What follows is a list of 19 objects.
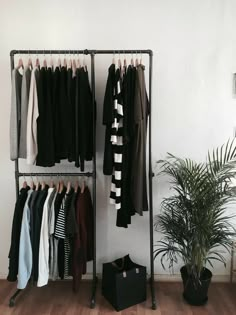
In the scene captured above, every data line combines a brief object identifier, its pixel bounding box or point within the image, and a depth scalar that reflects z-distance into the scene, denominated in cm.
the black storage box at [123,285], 244
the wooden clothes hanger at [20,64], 237
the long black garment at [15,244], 239
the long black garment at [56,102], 232
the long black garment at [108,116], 225
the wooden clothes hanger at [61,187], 252
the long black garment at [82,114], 230
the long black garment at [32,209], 240
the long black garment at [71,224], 234
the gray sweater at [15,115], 233
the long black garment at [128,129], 228
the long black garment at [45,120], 229
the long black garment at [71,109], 230
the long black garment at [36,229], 239
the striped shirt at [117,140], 225
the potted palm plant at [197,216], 232
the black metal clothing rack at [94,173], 235
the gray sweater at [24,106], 232
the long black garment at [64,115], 229
